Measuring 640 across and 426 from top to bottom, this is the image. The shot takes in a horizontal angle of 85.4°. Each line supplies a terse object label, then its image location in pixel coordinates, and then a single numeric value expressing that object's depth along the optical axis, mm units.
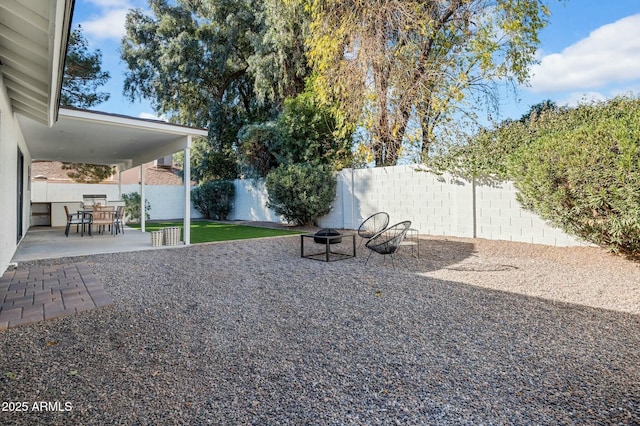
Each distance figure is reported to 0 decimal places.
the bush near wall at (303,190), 12055
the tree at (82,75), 15000
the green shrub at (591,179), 5031
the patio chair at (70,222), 10500
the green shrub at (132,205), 15875
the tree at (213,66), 14695
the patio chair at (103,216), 10289
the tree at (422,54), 9359
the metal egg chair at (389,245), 5910
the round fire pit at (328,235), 6819
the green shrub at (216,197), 17797
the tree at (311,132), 12898
